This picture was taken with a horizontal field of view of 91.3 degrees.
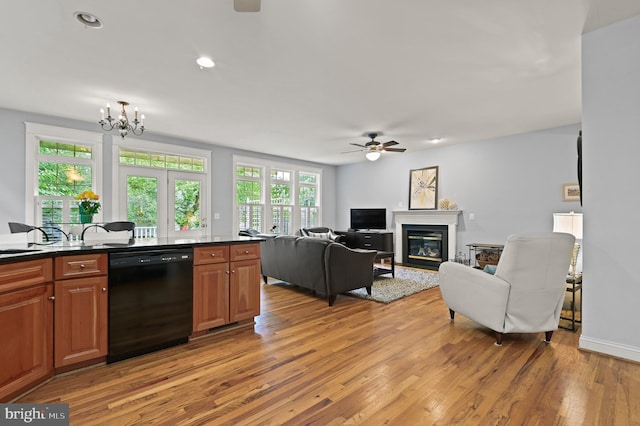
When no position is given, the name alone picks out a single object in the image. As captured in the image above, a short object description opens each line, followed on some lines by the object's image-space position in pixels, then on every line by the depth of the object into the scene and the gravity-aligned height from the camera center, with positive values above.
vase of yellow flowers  2.79 +0.08
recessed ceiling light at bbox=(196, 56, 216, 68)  2.97 +1.49
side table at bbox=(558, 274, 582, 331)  3.09 -0.80
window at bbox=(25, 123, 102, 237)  4.57 +0.70
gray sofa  4.03 -0.69
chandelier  3.99 +1.21
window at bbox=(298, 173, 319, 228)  8.56 +0.44
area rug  4.40 -1.14
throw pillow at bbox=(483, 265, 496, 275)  3.13 -0.56
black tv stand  7.50 -0.60
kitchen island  1.92 -0.63
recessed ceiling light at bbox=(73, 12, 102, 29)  2.32 +1.49
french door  5.49 +0.27
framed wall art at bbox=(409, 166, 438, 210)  7.01 +0.61
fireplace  6.56 -0.15
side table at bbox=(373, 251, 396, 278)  5.27 -0.96
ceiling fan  5.59 +1.20
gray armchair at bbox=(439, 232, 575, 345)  2.65 -0.63
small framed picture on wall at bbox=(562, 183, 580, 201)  5.10 +0.38
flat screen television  7.91 -0.10
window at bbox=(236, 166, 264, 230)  7.15 +0.44
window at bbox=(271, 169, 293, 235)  7.89 +0.34
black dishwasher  2.44 -0.71
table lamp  3.23 -0.11
